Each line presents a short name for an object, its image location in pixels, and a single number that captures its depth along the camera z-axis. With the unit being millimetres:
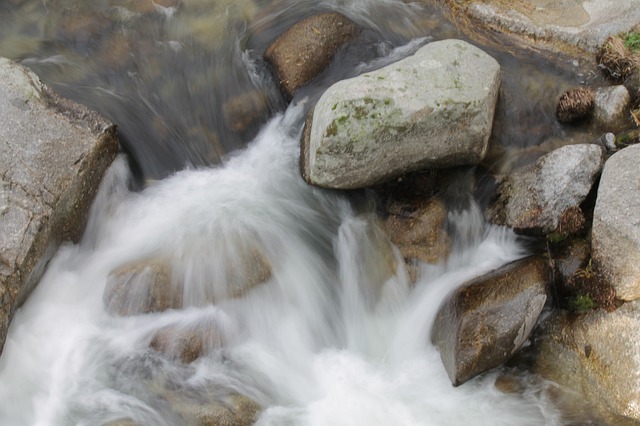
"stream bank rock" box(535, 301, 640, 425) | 5152
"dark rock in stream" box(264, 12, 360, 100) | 6742
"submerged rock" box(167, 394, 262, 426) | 5054
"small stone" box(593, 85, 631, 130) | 6266
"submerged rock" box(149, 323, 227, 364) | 5422
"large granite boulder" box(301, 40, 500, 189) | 5539
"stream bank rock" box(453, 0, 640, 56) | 6828
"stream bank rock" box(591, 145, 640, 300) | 5289
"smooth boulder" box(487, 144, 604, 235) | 5727
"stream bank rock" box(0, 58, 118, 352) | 5277
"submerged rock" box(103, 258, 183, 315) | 5617
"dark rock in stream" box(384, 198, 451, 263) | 5996
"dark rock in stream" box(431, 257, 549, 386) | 5219
